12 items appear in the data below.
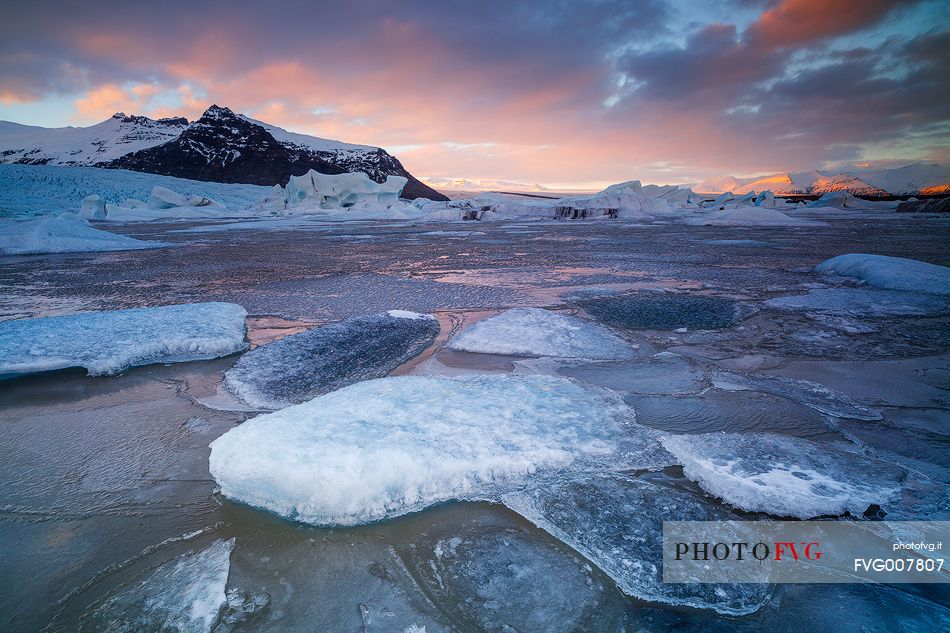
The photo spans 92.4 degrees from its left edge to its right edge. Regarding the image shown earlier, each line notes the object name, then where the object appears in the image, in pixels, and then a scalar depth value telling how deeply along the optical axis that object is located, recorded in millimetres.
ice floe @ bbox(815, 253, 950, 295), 3836
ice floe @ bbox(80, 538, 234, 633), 934
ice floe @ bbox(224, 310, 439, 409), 2041
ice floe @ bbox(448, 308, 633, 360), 2508
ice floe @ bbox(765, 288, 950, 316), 3262
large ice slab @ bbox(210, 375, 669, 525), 1281
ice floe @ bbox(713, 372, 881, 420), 1795
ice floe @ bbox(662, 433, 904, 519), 1243
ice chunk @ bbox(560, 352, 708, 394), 2059
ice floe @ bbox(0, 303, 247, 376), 2250
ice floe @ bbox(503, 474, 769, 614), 1009
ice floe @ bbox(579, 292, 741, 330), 3064
